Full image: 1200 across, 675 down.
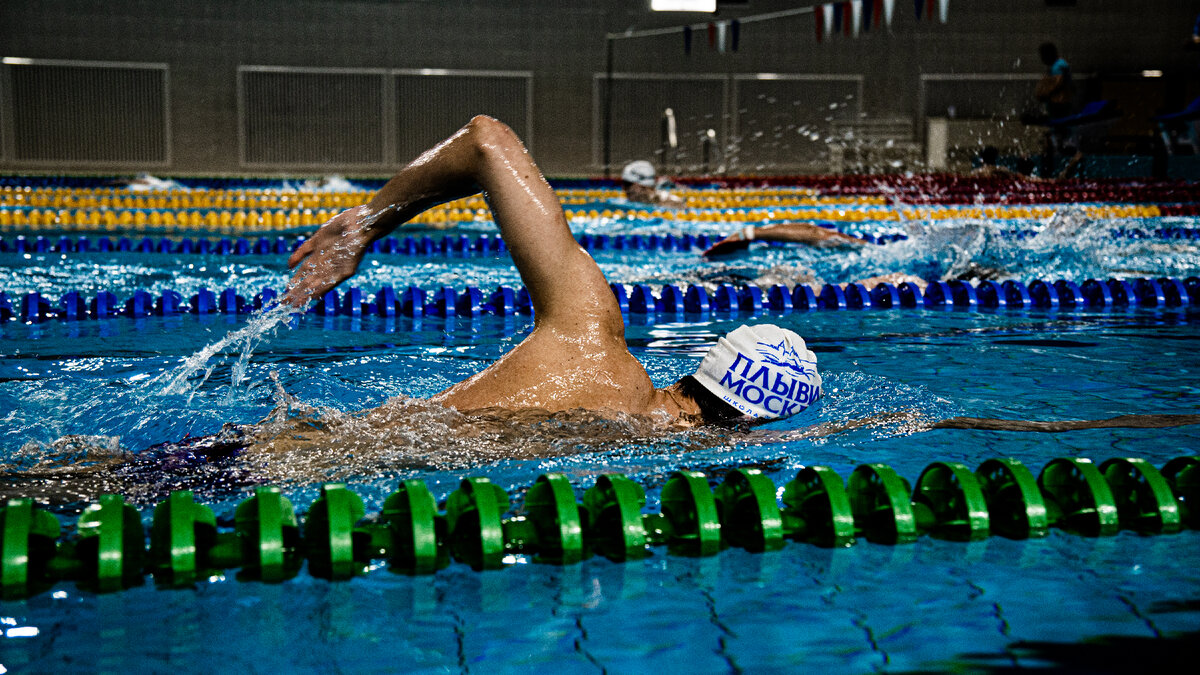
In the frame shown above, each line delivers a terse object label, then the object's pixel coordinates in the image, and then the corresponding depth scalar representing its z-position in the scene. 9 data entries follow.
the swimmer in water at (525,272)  2.55
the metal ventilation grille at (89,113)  16.61
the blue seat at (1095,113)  12.70
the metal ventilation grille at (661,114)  18.16
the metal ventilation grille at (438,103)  17.70
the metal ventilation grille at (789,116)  18.25
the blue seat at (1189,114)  11.78
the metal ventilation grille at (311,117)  17.45
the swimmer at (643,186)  11.00
